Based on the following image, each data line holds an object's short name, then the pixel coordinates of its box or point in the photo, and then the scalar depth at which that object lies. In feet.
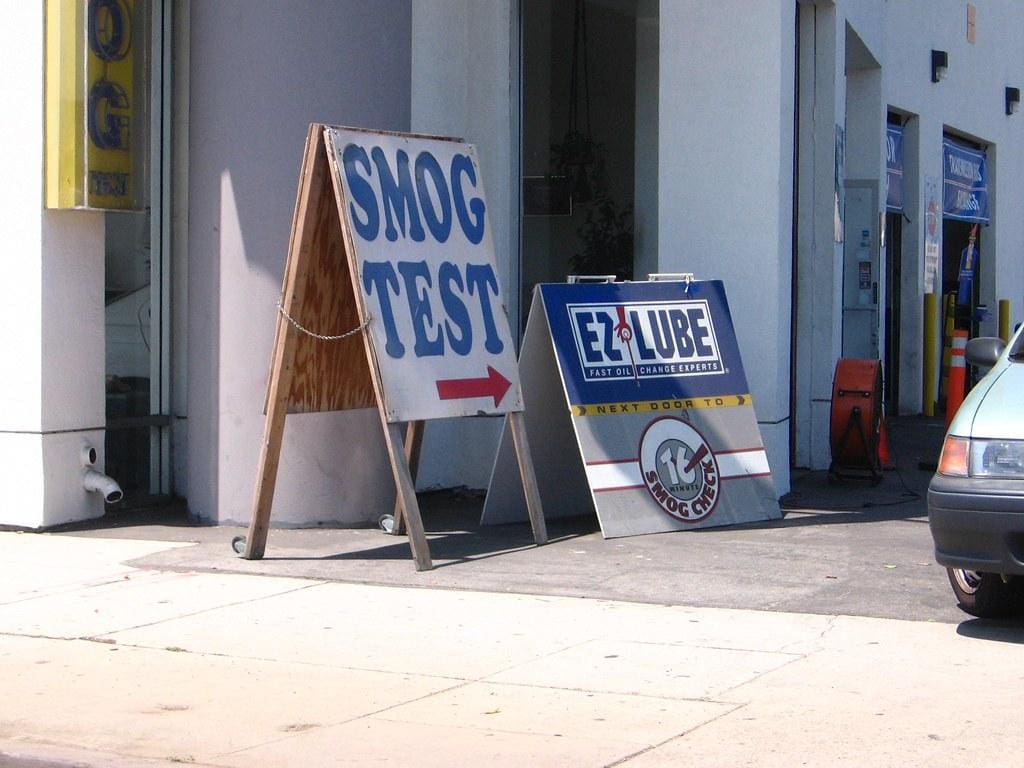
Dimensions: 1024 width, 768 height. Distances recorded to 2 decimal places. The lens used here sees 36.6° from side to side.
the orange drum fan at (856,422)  39.09
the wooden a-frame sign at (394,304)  27.71
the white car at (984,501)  21.09
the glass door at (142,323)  34.96
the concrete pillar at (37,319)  31.68
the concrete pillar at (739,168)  35.35
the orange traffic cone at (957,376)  46.85
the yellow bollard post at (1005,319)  73.51
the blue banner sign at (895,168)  56.95
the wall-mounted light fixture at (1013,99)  78.69
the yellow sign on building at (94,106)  31.17
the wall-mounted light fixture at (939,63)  62.44
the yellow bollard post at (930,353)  61.82
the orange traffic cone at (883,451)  42.52
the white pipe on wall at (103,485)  32.55
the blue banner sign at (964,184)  68.13
